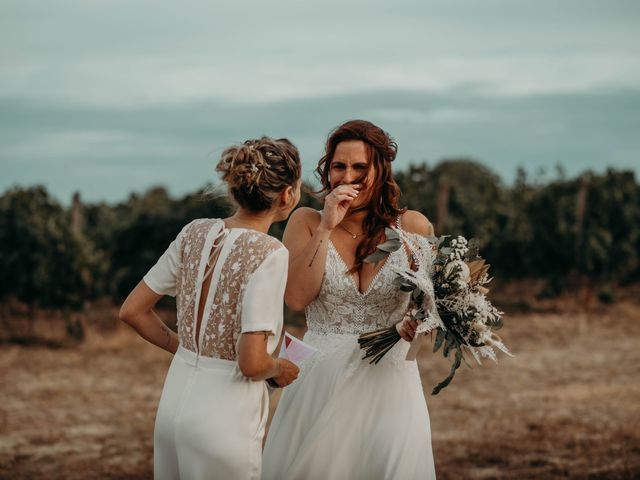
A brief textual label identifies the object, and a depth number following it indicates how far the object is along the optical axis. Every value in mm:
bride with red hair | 3639
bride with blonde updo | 2760
